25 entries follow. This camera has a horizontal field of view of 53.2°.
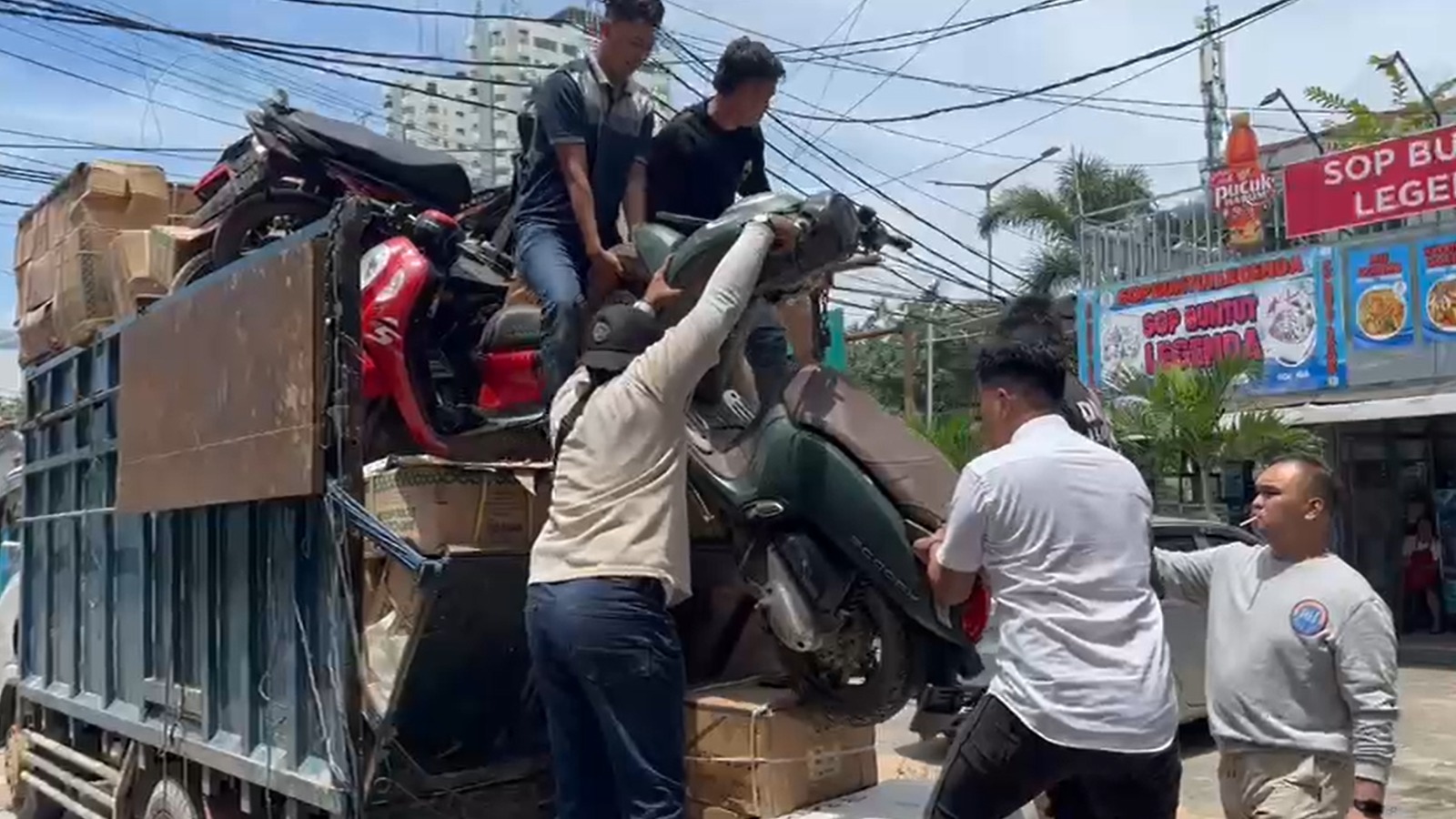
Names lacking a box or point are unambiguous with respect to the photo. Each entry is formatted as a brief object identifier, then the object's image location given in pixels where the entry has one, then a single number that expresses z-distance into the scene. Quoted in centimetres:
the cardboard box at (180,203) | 633
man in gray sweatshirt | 322
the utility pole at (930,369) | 2281
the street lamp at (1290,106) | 1605
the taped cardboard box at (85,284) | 591
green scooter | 346
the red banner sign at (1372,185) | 1249
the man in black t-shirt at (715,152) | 441
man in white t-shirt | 279
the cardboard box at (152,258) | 559
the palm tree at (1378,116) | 1612
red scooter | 448
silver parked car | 886
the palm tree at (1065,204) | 2064
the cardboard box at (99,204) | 604
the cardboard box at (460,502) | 384
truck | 393
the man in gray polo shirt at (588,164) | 423
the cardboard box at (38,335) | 646
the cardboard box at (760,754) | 350
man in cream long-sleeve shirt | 311
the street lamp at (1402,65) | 1573
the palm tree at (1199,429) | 1300
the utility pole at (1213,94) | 1933
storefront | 1293
